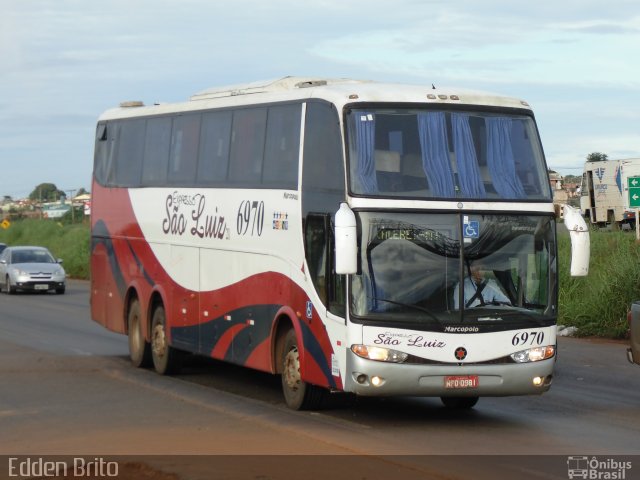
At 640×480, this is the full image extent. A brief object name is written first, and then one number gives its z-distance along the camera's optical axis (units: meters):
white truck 56.75
